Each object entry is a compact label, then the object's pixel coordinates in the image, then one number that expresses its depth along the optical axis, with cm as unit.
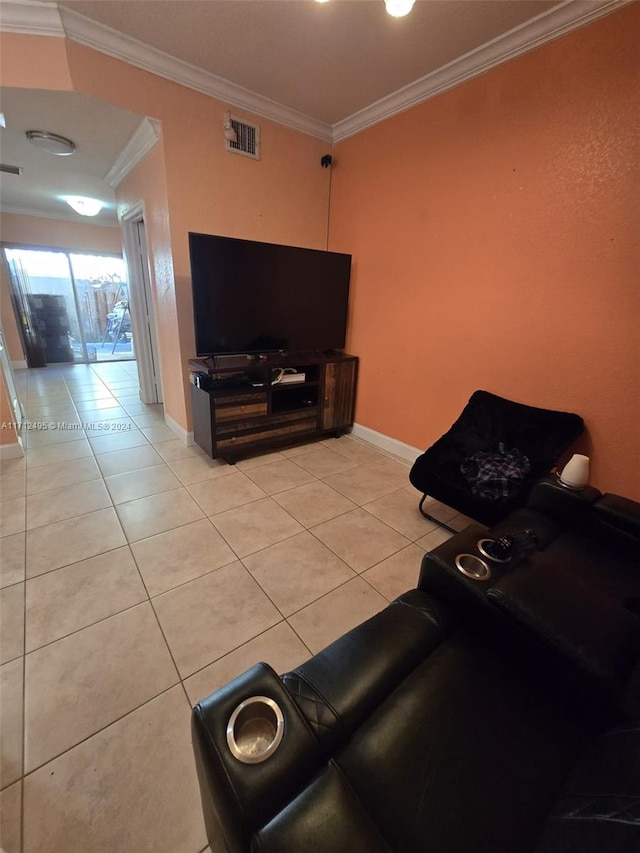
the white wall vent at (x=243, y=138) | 263
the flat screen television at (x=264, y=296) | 246
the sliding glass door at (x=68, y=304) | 578
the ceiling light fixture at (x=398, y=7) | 150
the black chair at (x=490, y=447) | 185
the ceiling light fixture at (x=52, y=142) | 279
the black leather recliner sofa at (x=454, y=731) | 58
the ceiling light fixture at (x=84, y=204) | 409
